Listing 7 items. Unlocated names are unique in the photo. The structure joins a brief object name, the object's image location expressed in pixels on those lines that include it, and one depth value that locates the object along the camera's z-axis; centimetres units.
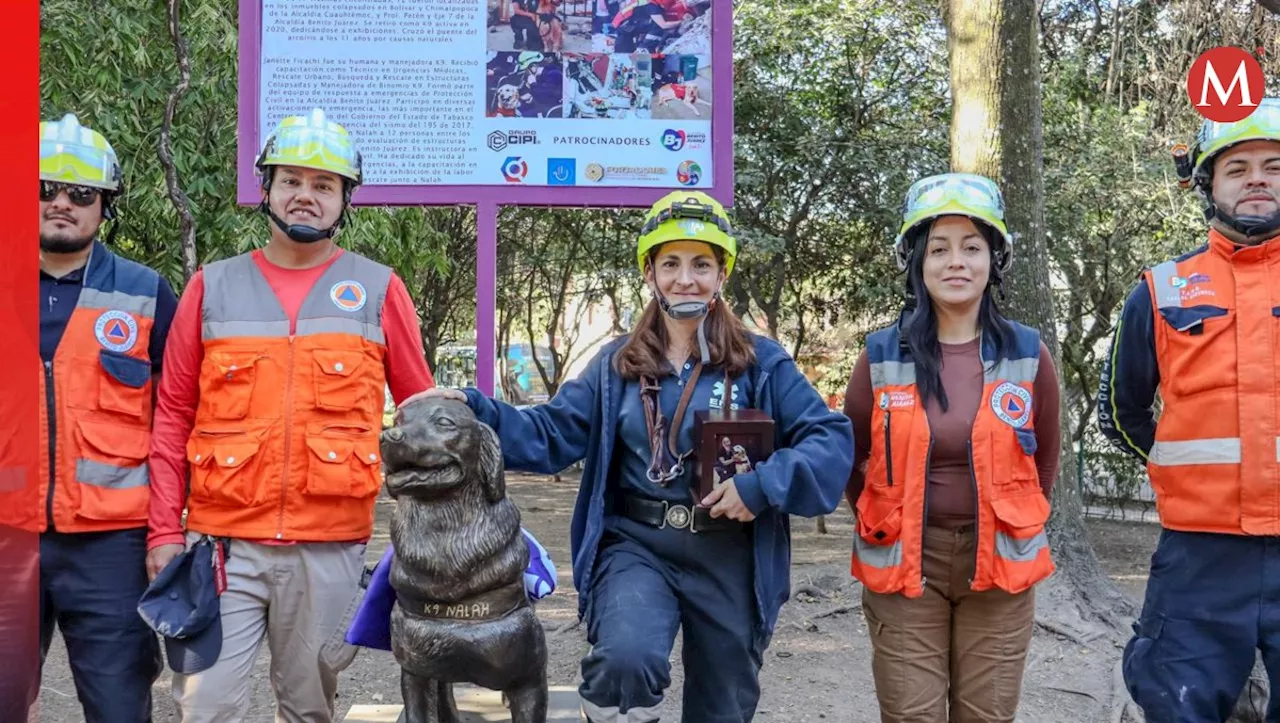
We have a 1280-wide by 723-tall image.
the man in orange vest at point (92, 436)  366
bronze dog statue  330
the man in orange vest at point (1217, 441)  345
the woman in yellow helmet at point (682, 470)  357
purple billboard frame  552
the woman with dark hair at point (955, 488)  364
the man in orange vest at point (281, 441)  369
